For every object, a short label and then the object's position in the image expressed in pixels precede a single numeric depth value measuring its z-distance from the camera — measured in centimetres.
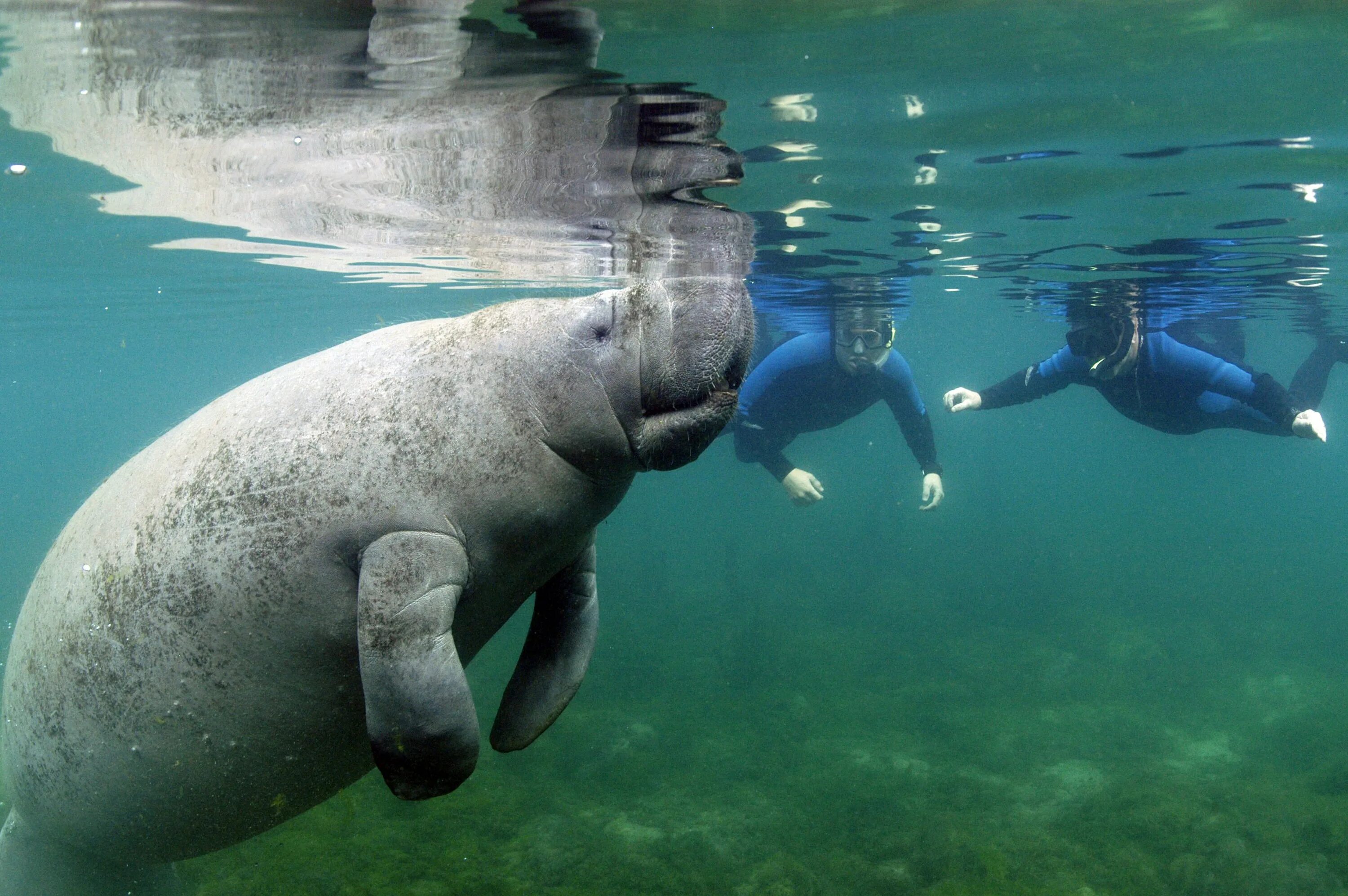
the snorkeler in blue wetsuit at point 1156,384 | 985
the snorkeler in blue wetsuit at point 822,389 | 1154
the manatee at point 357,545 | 247
